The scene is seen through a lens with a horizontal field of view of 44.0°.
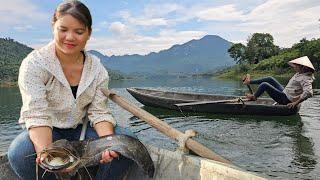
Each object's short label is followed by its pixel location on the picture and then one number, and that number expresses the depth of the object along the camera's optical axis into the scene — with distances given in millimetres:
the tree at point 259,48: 70188
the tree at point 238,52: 72688
